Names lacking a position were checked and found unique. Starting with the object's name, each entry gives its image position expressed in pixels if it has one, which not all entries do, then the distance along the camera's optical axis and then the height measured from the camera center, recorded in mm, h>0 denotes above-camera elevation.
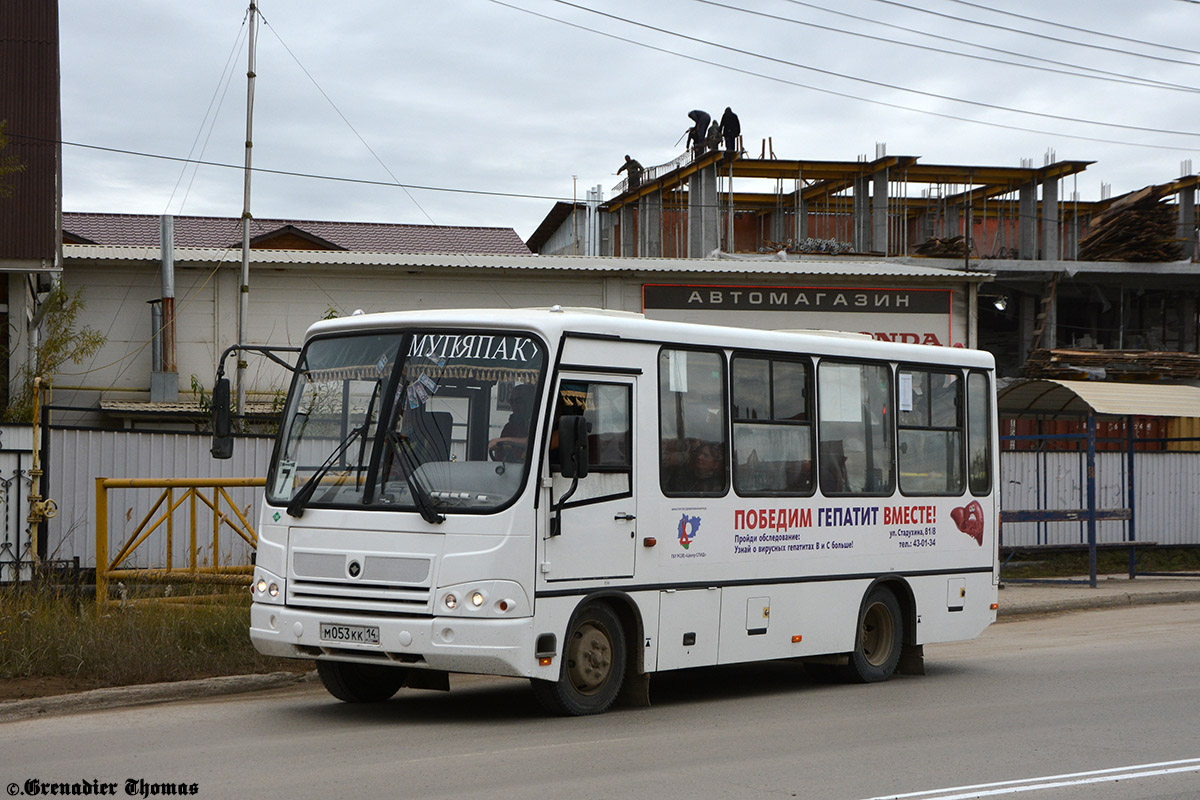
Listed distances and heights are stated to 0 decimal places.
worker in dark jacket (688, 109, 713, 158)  43844 +9939
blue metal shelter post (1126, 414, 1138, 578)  21781 -1098
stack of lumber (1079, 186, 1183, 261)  45062 +6862
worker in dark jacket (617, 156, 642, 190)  48375 +9653
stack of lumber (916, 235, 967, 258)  44219 +6266
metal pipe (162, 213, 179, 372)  25375 +2668
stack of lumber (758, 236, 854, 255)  42781 +6171
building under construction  44594 +7464
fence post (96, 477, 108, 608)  12656 -908
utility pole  23016 +3920
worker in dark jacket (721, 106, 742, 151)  43625 +9988
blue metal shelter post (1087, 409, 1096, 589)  20453 -784
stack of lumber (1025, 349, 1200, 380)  38375 +2201
